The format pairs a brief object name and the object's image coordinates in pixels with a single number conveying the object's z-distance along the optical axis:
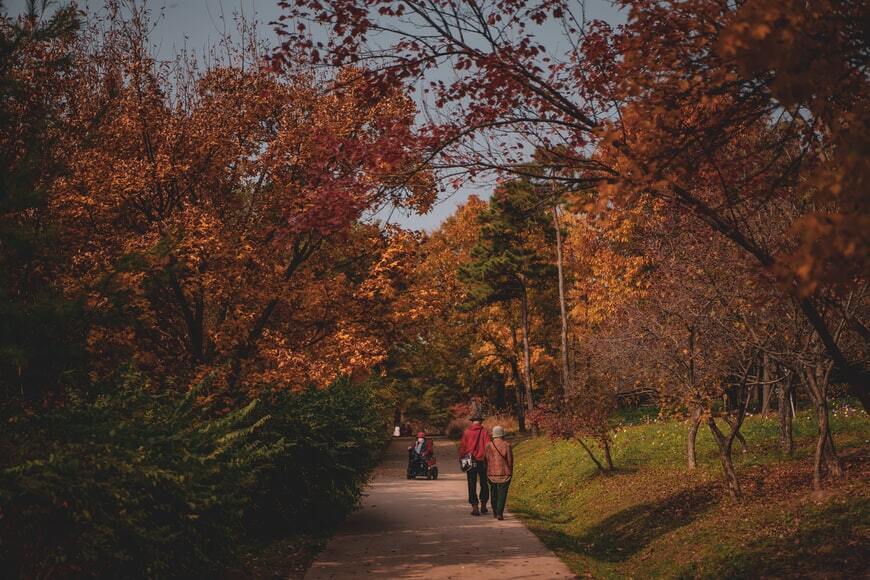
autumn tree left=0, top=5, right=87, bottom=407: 5.37
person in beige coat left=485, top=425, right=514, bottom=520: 13.09
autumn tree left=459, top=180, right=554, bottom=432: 34.16
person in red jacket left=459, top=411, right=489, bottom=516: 14.15
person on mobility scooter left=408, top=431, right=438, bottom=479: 24.05
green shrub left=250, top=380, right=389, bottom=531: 11.04
